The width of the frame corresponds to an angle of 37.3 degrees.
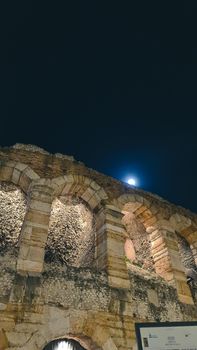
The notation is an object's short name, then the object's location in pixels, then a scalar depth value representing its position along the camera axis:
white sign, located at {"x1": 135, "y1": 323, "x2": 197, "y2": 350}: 2.28
